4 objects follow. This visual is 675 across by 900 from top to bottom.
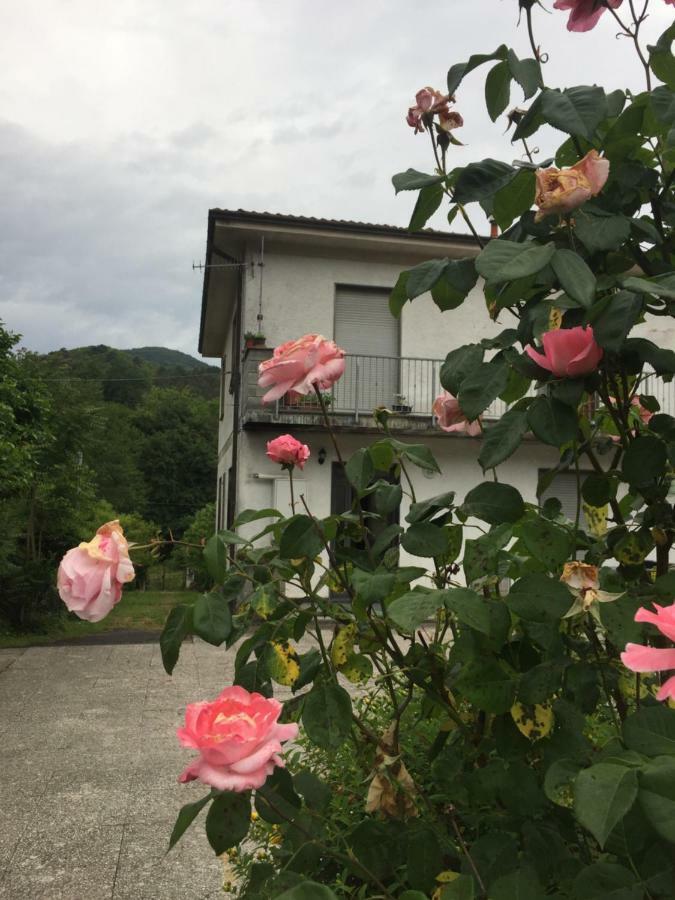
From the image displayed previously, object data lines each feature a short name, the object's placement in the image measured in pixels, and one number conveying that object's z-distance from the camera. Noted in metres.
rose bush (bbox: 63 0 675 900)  0.81
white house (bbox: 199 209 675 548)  10.81
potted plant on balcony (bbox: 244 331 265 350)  10.74
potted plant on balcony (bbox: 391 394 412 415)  11.37
